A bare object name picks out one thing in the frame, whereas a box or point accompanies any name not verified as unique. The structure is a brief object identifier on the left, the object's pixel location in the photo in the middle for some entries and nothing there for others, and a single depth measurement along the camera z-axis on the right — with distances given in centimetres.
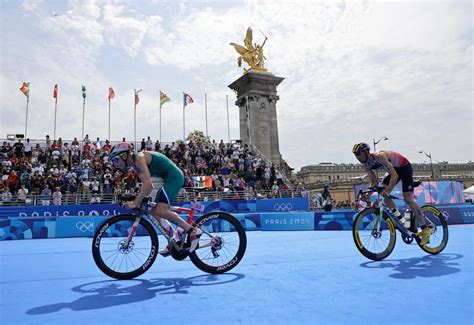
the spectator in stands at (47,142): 2296
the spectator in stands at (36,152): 2106
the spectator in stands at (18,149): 2050
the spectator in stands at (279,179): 2602
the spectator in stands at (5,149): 1991
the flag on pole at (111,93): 3534
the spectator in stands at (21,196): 1712
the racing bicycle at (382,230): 579
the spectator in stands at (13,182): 1778
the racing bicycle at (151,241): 476
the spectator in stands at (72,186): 1928
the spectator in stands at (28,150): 2078
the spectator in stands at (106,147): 2274
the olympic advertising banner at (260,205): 1978
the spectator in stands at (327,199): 1839
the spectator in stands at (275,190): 2386
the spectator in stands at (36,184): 1823
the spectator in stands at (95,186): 1905
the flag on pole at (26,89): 3140
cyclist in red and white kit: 580
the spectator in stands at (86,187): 1919
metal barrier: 1761
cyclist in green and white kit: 472
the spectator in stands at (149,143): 2464
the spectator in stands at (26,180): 1841
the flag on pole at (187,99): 3791
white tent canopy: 3067
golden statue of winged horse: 3547
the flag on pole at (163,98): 3694
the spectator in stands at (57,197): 1788
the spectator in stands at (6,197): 1691
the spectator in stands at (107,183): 1946
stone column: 3341
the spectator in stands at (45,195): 1778
